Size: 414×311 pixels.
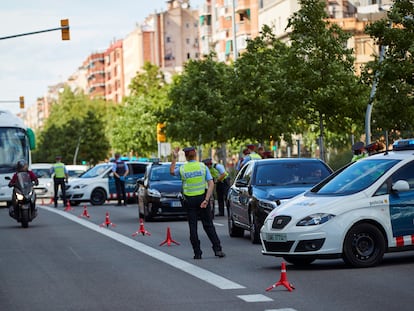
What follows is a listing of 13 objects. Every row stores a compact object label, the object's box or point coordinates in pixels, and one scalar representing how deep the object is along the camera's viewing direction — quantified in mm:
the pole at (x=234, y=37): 68238
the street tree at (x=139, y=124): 98450
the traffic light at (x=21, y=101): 72900
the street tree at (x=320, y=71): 38531
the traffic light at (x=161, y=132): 67375
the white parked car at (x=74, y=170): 68750
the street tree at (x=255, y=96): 47281
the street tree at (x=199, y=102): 59656
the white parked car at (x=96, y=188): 49344
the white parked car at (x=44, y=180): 59906
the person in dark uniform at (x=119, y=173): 46219
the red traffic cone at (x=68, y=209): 44056
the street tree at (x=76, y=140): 136125
